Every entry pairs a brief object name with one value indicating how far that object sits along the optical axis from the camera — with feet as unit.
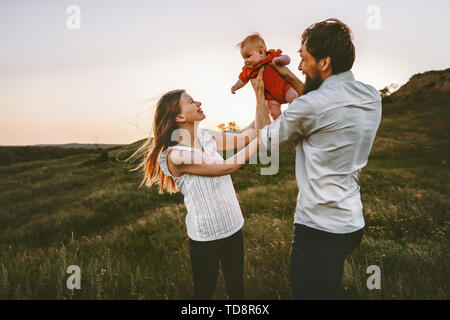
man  5.95
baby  10.05
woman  8.10
